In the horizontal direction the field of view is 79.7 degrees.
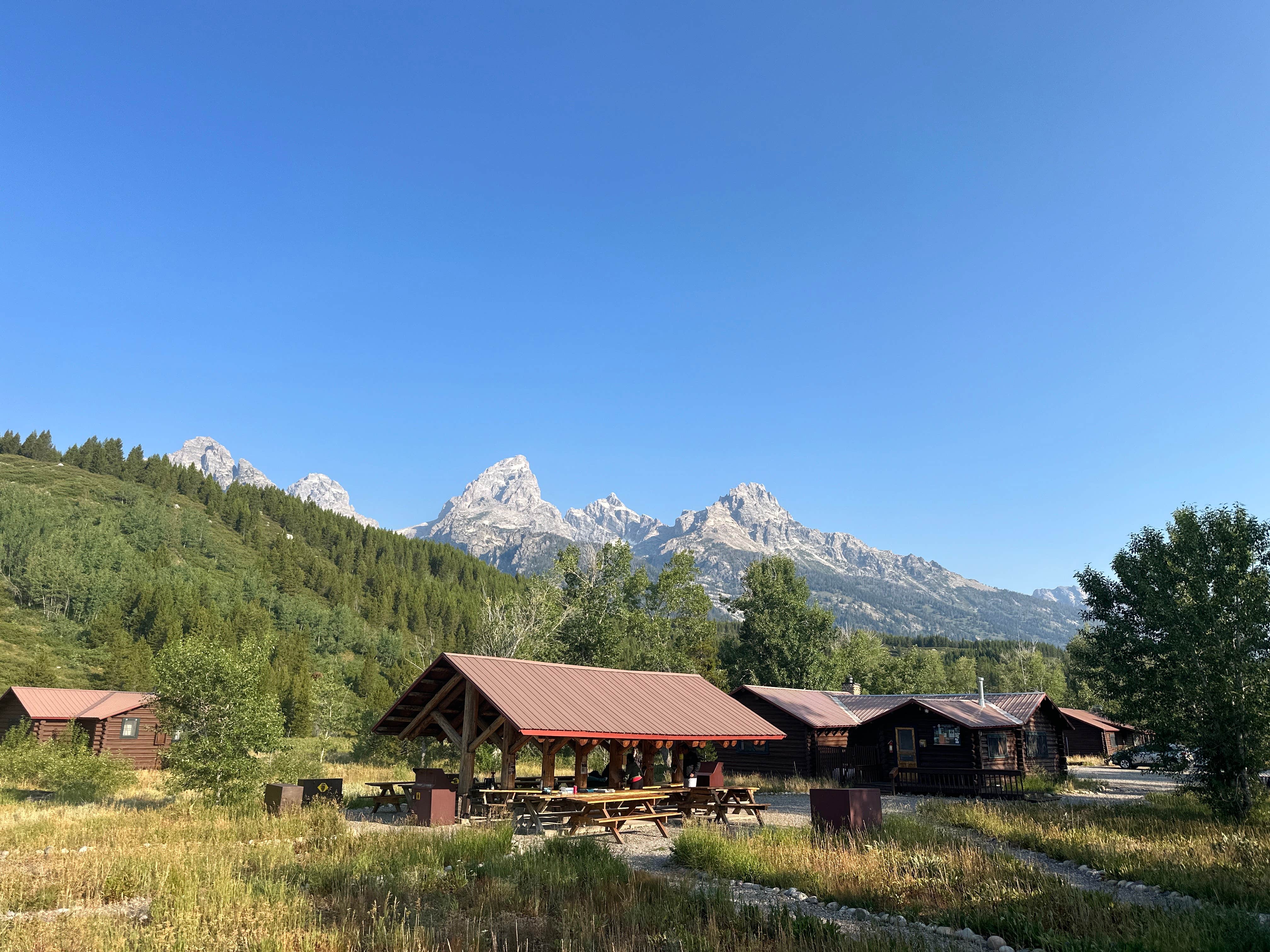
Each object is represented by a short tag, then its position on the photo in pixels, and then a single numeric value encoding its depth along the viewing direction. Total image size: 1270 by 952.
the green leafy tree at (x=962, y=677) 97.25
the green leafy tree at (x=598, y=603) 49.41
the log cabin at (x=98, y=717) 40.38
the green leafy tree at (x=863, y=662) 68.12
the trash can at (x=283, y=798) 19.98
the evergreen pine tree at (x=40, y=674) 56.31
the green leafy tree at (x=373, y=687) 61.12
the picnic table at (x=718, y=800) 21.30
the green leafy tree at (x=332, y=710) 53.94
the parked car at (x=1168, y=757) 21.67
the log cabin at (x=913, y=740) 33.12
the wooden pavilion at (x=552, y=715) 20.11
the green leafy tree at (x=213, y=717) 21.16
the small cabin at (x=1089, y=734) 55.91
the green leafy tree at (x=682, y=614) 54.12
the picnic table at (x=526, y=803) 19.23
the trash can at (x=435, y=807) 19.59
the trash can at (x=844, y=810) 16.89
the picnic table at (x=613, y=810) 18.05
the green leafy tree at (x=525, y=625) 42.56
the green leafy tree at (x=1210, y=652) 20.66
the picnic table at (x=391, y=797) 21.75
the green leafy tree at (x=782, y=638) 58.84
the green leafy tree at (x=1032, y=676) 92.88
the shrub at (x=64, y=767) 26.50
